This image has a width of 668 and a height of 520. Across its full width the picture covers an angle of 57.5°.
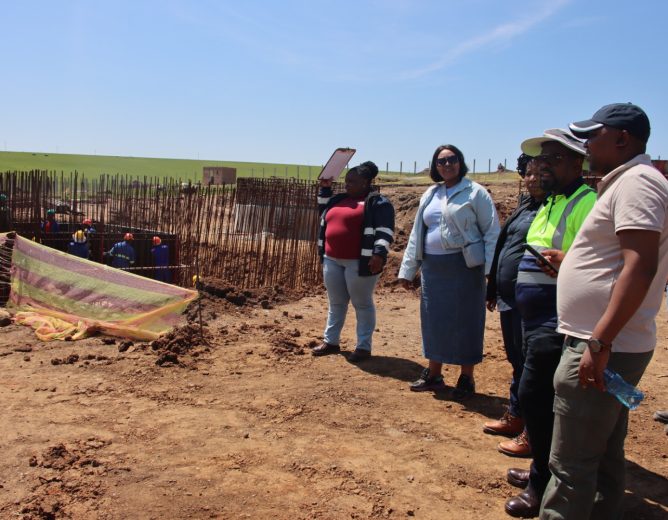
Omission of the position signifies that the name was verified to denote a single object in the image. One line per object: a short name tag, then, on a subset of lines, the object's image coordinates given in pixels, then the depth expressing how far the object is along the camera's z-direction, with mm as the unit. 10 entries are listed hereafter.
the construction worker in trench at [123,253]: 8805
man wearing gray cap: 2709
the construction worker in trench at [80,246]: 8898
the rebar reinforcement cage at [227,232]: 9078
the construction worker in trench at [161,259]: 8805
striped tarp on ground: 5699
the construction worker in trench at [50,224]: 10016
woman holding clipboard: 4977
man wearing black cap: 1977
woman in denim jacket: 4090
